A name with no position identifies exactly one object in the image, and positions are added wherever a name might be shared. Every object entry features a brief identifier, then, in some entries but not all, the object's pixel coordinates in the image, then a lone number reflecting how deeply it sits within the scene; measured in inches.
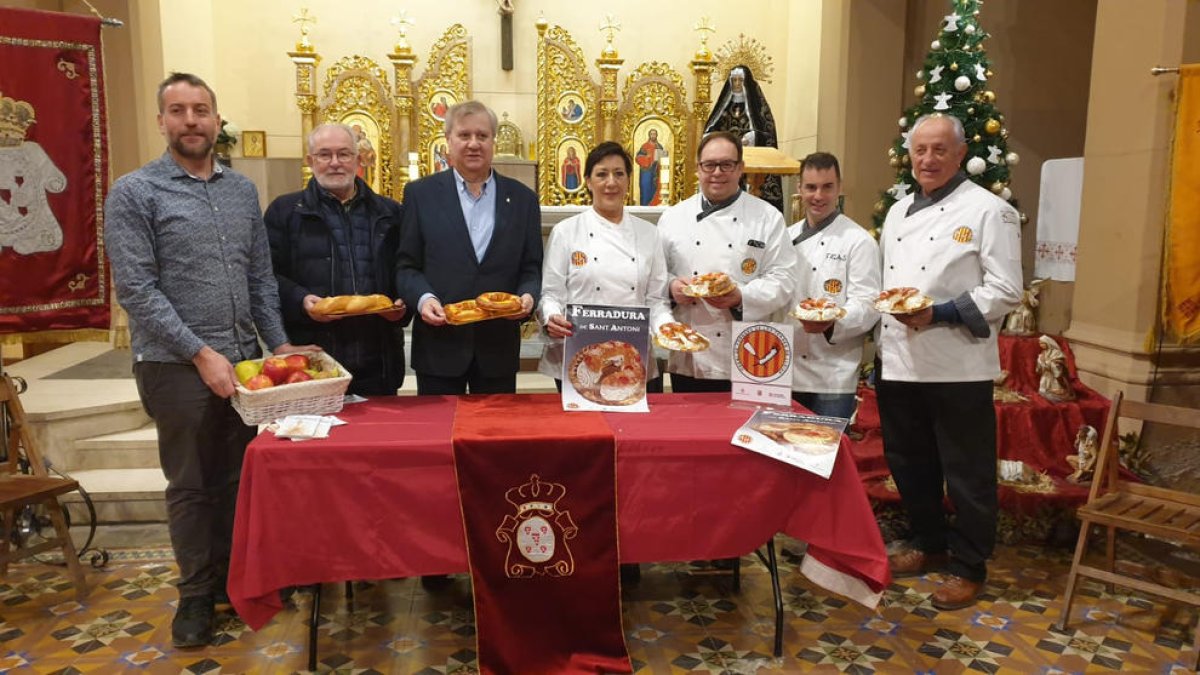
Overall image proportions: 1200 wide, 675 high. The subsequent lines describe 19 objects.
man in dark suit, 119.0
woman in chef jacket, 121.1
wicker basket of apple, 99.4
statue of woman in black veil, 269.4
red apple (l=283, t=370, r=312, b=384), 102.6
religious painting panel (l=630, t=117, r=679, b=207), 296.8
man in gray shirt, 102.6
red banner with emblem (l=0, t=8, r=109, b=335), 133.8
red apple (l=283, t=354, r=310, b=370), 103.9
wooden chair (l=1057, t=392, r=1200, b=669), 114.3
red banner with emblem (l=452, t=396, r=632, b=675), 96.5
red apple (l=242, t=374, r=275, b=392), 99.7
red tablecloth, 93.6
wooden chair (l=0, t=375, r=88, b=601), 123.4
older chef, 118.7
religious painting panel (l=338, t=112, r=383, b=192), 286.4
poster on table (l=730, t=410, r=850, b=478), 97.0
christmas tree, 205.6
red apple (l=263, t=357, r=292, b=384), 102.4
